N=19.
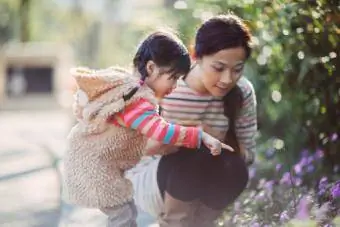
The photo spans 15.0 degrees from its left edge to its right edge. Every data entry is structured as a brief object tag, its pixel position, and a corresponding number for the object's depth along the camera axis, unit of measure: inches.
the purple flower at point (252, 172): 348.3
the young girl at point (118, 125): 228.7
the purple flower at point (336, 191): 249.1
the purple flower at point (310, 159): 336.4
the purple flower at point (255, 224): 257.5
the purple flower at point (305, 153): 356.7
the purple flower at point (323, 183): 281.0
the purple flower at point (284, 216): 248.3
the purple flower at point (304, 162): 335.7
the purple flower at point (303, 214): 166.7
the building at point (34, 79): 1220.0
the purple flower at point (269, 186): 317.4
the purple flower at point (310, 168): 333.1
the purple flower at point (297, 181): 305.2
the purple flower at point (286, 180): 309.7
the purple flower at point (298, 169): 325.3
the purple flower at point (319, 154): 339.0
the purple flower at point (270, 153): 397.6
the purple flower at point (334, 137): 321.6
